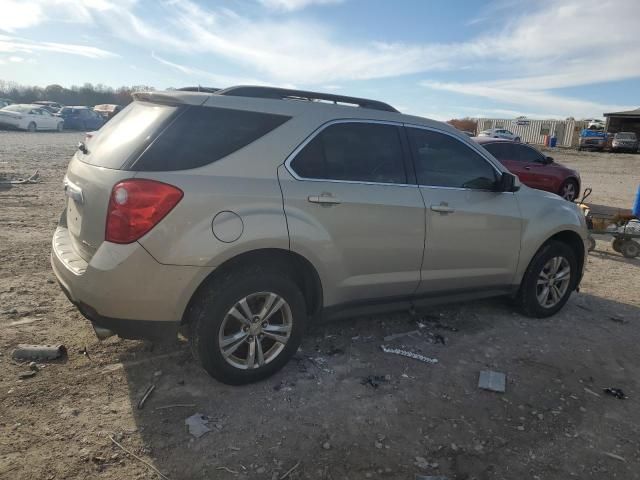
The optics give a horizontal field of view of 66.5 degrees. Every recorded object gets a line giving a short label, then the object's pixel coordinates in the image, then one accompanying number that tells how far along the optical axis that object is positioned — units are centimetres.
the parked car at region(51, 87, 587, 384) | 282
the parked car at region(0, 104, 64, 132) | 2648
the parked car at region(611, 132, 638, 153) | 3975
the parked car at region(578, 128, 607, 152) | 4102
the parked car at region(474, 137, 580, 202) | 1180
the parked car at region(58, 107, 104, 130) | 3275
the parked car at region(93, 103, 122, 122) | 3675
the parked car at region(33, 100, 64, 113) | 3478
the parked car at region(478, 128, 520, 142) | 3739
